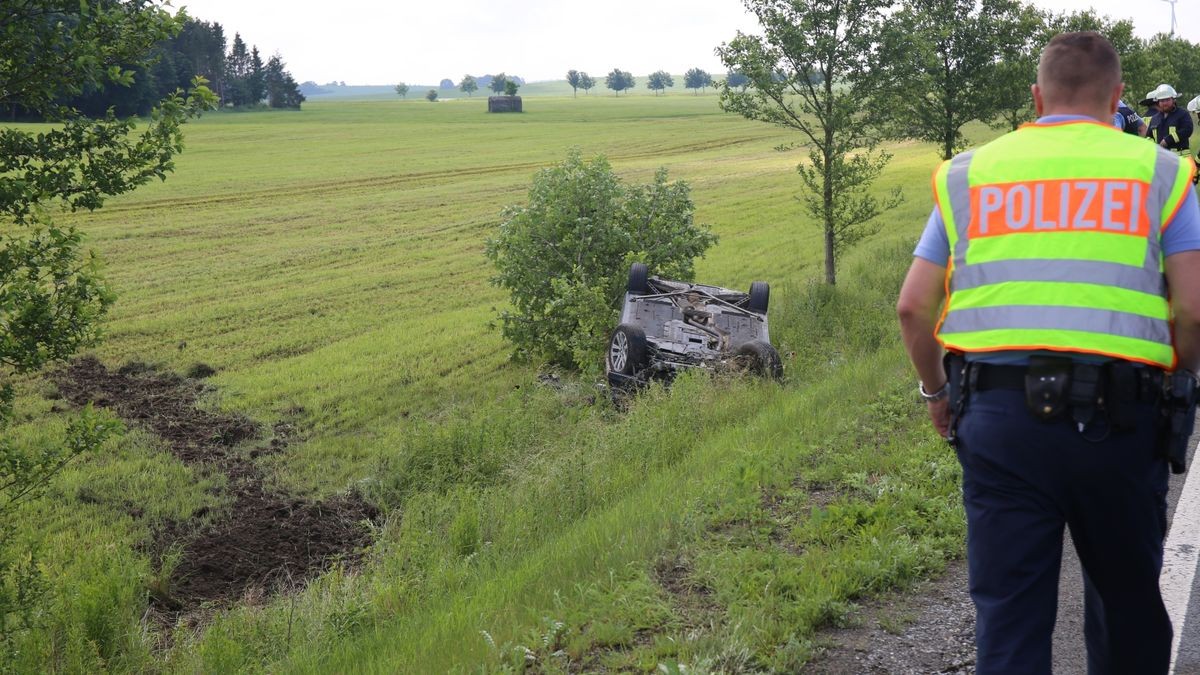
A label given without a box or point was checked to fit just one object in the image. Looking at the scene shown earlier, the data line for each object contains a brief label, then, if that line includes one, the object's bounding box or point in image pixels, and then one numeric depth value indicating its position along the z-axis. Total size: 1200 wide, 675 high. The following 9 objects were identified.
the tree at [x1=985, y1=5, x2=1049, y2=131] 21.03
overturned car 12.23
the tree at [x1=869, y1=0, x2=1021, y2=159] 20.77
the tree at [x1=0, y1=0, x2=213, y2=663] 7.02
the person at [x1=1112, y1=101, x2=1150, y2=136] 12.83
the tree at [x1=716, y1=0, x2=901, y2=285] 16.62
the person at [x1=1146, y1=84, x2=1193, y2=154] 15.07
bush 15.45
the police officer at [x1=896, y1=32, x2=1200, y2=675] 2.79
